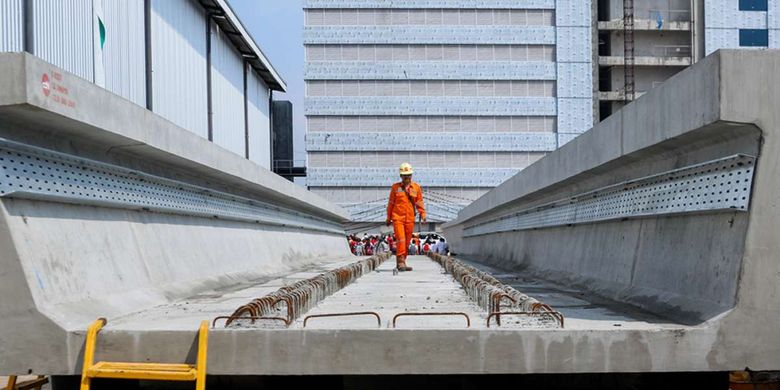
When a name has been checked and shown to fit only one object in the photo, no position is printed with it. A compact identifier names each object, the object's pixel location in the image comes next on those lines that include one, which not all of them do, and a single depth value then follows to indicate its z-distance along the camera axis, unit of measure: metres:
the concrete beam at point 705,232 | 4.35
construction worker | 12.46
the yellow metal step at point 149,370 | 4.12
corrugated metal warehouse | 10.55
